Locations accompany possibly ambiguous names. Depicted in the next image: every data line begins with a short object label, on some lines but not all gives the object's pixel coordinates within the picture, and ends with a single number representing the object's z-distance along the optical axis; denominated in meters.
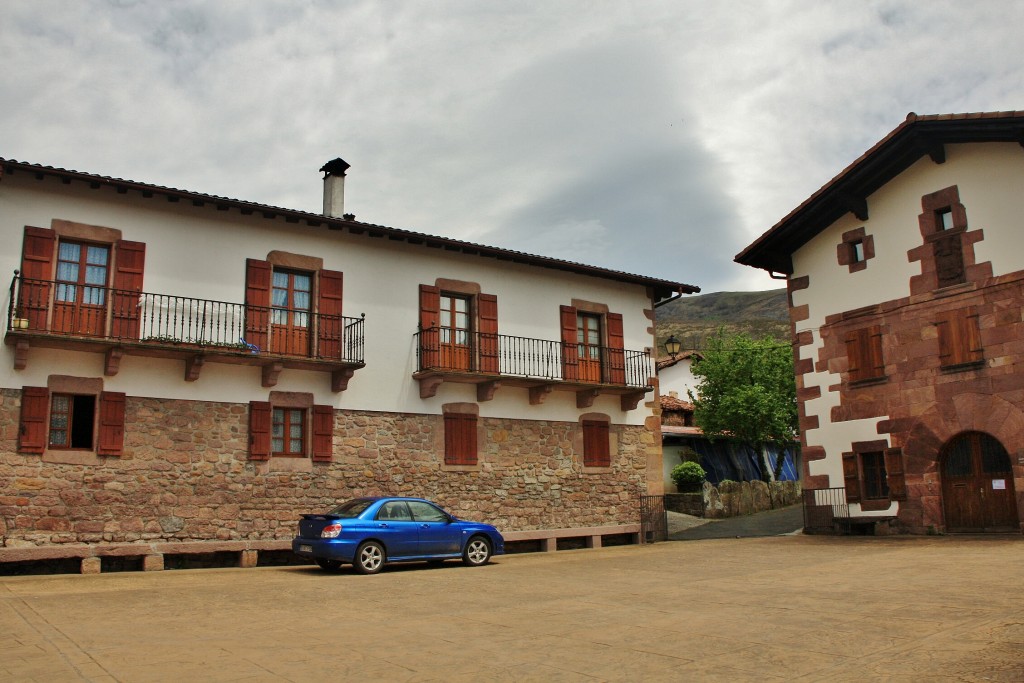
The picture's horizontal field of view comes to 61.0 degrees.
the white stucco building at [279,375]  15.19
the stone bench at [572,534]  19.98
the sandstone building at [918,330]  18.36
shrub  29.06
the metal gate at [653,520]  22.12
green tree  32.84
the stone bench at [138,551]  14.38
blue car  14.16
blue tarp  33.75
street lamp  24.80
